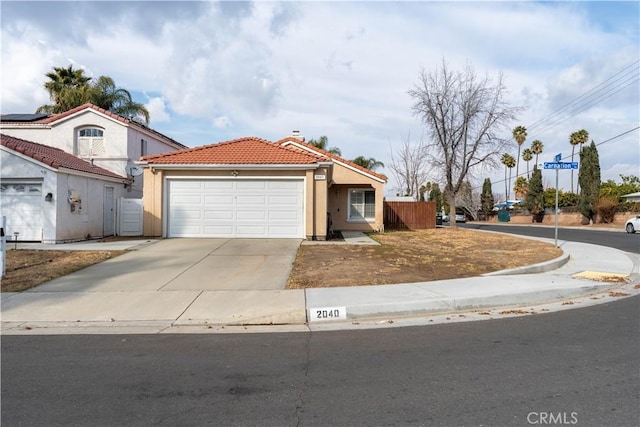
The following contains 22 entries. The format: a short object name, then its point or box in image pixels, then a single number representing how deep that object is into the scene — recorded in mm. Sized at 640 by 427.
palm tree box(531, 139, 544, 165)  70312
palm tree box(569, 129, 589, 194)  61562
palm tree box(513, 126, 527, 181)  68562
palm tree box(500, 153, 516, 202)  75081
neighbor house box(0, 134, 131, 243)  16062
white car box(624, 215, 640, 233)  28342
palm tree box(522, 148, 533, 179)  73750
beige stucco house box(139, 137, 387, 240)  17484
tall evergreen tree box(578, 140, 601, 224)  42594
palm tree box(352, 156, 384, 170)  45094
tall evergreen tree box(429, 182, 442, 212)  68562
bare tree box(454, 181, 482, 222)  61453
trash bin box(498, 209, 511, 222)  59000
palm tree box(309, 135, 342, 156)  39125
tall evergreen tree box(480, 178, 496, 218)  64750
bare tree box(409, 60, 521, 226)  27016
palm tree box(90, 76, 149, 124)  30703
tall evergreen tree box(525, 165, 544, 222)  53781
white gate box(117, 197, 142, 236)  18656
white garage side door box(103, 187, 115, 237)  19344
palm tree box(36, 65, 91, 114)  30844
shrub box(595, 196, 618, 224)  41312
